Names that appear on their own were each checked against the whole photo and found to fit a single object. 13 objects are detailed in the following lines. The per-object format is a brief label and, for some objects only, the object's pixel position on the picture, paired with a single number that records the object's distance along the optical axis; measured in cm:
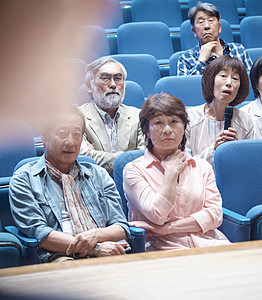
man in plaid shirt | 658
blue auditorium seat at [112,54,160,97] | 662
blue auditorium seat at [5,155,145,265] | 433
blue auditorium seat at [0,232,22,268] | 394
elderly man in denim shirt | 453
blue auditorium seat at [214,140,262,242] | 531
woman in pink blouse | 503
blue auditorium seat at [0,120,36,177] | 529
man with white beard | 568
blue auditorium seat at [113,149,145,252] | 529
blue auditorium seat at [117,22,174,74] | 712
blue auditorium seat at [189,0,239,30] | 791
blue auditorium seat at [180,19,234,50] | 729
